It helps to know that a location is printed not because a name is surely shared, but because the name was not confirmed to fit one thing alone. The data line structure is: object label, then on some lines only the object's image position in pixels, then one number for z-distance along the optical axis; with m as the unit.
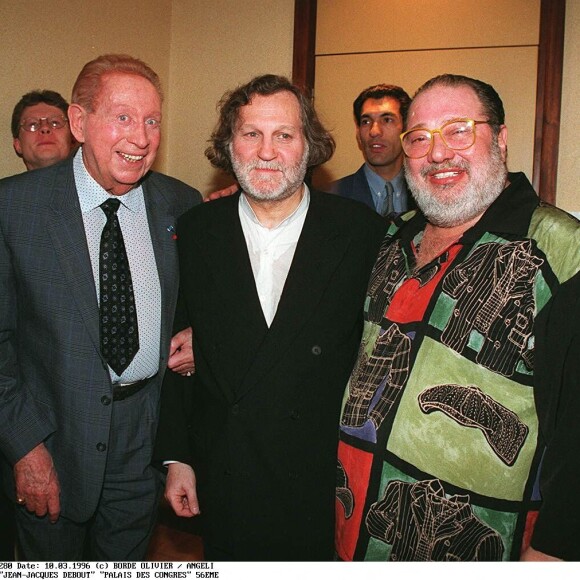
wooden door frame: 3.56
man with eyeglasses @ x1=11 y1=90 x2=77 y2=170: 2.99
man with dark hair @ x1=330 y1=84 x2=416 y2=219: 3.43
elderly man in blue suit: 1.93
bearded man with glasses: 1.46
